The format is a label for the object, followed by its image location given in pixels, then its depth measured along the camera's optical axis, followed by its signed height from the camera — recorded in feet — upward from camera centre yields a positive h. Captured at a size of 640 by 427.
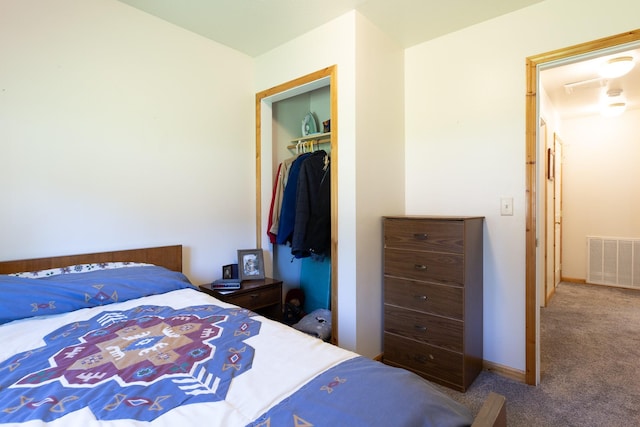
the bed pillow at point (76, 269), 5.41 -1.03
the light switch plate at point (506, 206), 7.02 +0.08
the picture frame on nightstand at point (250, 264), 8.43 -1.41
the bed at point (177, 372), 2.43 -1.52
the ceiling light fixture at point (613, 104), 11.67 +4.20
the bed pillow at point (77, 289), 4.47 -1.21
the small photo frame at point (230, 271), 8.27 -1.56
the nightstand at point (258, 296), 7.39 -2.05
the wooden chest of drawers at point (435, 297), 6.44 -1.86
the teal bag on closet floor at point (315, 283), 9.27 -2.16
